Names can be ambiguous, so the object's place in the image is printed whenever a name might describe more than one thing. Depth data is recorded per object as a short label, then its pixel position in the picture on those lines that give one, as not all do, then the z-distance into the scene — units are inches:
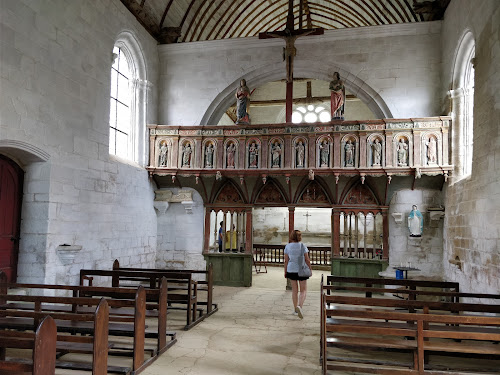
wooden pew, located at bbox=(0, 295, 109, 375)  138.4
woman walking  258.8
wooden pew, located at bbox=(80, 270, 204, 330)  234.6
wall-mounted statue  357.1
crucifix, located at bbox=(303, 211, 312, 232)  637.3
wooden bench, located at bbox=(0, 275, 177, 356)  187.8
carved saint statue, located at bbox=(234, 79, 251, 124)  388.5
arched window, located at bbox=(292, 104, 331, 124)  739.4
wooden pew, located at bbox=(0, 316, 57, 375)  102.5
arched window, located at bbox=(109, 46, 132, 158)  364.8
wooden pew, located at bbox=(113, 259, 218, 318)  268.1
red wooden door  253.9
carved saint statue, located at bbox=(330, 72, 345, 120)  374.6
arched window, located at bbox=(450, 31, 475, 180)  319.3
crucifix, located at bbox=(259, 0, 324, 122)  366.6
